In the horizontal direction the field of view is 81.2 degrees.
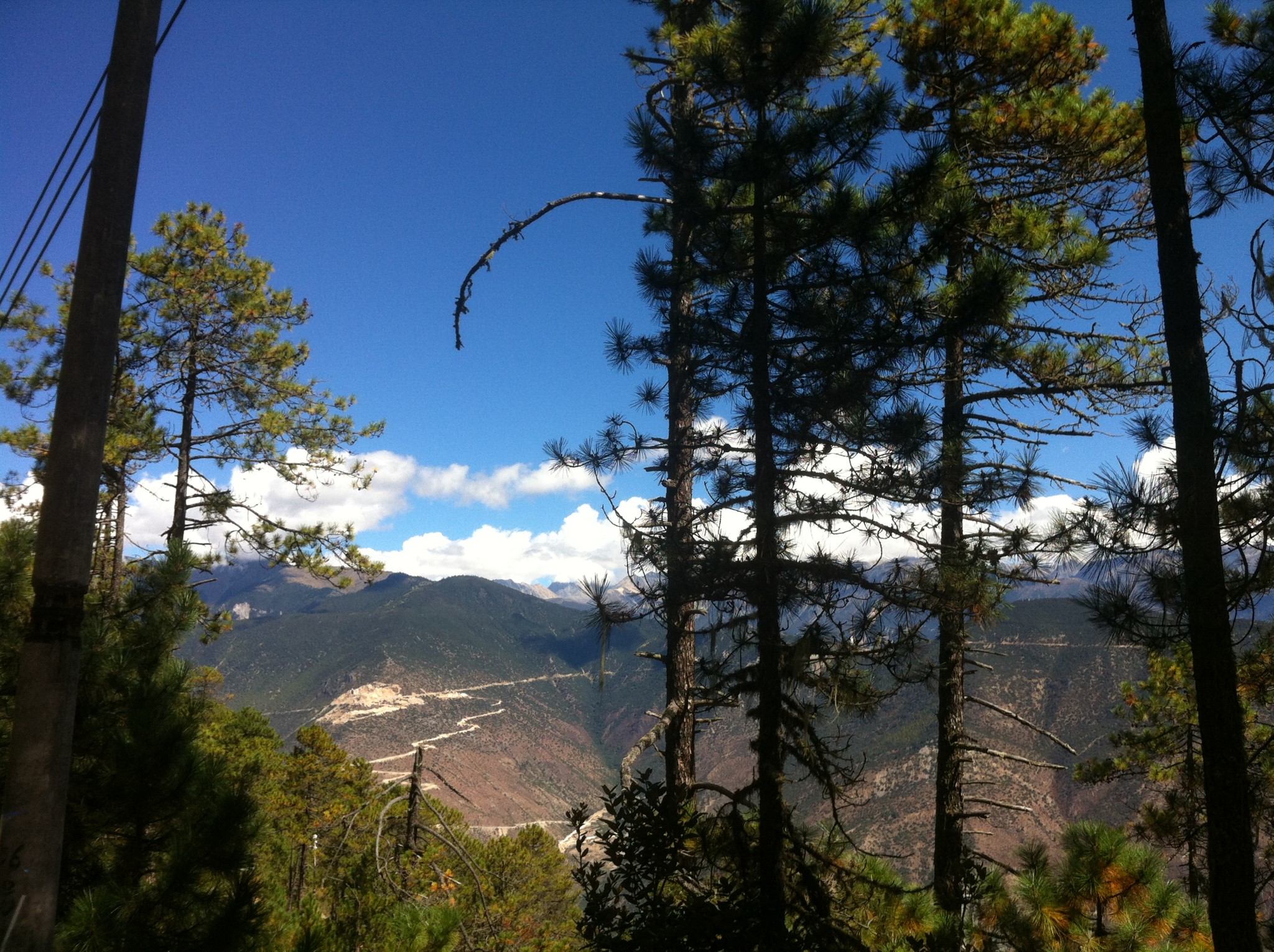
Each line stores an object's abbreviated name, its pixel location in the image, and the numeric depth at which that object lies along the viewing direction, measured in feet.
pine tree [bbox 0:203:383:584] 37.45
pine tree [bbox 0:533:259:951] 11.96
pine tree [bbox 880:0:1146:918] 22.81
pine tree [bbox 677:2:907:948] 15.38
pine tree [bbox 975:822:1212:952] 18.17
